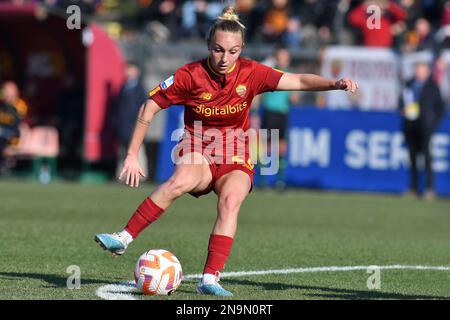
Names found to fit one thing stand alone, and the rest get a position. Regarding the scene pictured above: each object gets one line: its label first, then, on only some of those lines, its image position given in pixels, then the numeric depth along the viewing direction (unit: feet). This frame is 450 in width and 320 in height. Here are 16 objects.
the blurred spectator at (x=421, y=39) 67.87
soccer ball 23.97
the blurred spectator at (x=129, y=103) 68.80
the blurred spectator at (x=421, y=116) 62.64
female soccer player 24.88
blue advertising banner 64.44
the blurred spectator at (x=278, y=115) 63.36
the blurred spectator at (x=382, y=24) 70.23
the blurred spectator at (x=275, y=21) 73.36
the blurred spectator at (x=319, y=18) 72.90
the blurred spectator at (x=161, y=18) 76.75
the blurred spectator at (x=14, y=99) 70.74
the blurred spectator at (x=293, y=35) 71.92
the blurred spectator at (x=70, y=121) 76.02
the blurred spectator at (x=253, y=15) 74.59
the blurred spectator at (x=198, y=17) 75.87
